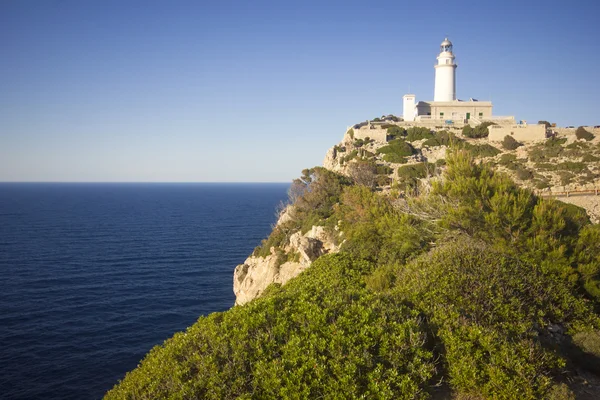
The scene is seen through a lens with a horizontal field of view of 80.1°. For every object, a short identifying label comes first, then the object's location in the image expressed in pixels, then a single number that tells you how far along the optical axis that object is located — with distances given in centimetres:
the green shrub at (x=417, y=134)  4291
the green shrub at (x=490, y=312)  682
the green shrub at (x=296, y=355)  653
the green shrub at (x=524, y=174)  3070
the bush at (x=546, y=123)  4338
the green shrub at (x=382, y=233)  1480
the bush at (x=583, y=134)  3750
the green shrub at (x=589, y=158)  3240
